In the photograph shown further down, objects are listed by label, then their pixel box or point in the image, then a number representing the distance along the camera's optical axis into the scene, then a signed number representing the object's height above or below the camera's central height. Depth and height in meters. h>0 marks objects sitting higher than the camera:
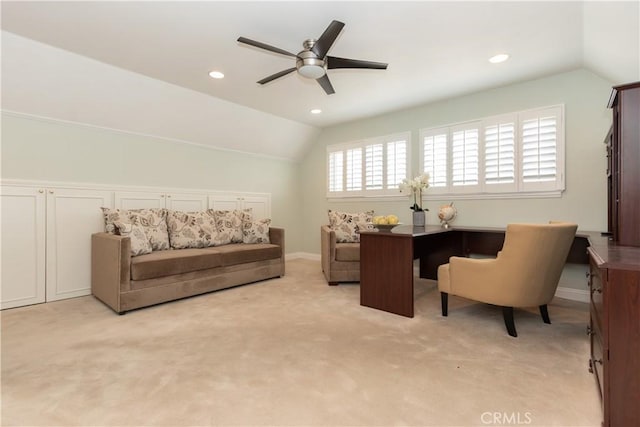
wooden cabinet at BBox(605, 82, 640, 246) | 1.79 +0.29
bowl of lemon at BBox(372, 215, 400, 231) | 3.04 -0.09
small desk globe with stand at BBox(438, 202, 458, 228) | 3.92 +0.00
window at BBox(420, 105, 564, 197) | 3.42 +0.74
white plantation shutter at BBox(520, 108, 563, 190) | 3.39 +0.75
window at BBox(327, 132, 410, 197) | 4.67 +0.78
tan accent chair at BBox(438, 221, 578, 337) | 2.20 -0.44
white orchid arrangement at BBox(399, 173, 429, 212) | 3.93 +0.37
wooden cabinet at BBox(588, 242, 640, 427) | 1.21 -0.52
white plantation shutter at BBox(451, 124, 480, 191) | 3.94 +0.76
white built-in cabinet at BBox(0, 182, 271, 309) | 3.04 -0.25
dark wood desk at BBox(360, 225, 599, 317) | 2.79 -0.45
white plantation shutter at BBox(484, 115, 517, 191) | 3.65 +0.74
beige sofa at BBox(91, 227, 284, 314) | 2.88 -0.63
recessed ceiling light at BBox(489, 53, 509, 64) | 2.93 +1.53
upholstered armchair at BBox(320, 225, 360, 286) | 3.94 -0.63
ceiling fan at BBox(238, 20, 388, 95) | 2.21 +1.23
